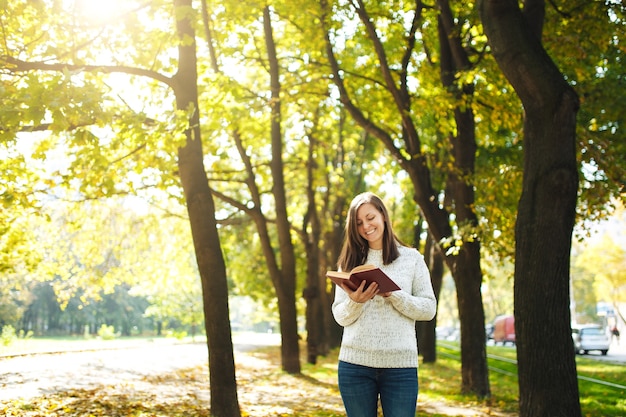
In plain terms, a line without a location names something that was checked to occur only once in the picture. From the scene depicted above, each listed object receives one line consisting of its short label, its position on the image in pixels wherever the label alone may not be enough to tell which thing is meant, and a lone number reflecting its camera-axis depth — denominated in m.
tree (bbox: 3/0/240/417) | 8.69
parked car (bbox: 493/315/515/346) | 52.25
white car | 32.78
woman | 3.84
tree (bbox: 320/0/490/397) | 12.80
